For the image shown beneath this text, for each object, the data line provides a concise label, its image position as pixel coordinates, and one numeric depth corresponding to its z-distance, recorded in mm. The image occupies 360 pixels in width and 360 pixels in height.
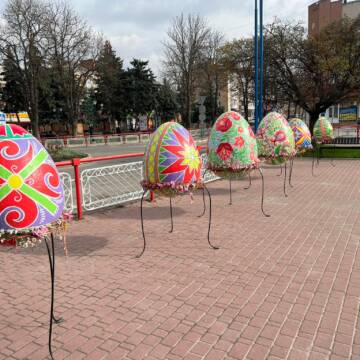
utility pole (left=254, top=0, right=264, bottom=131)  16395
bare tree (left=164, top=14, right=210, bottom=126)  41656
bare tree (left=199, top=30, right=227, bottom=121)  44106
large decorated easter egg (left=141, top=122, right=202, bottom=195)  5320
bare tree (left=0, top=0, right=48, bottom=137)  26891
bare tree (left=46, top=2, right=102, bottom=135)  31700
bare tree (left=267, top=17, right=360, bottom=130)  18703
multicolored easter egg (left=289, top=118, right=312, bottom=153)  11711
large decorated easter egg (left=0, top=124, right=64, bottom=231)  2955
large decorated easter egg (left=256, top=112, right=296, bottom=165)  9438
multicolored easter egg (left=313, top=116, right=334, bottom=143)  15156
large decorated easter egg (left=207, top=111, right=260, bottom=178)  7367
